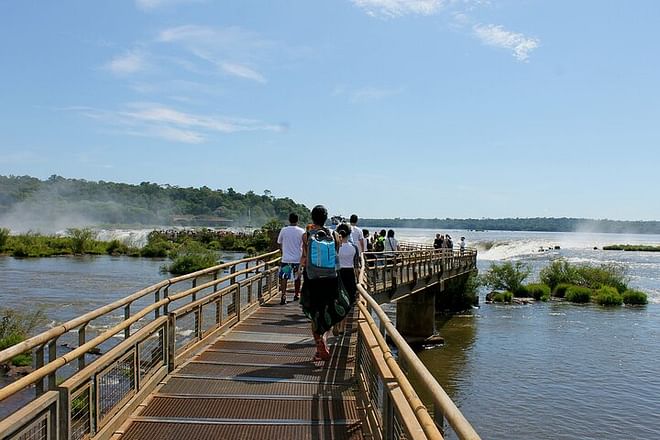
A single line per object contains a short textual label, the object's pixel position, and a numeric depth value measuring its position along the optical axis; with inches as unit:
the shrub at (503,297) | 1581.0
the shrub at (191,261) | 2065.7
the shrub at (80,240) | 2864.2
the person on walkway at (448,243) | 1410.9
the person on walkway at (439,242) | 1352.1
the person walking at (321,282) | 307.9
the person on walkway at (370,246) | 1019.4
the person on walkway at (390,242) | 846.3
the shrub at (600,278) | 1728.6
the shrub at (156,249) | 2893.7
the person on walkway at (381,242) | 891.4
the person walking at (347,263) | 406.3
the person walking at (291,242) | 487.8
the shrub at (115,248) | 2967.5
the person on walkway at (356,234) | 525.0
